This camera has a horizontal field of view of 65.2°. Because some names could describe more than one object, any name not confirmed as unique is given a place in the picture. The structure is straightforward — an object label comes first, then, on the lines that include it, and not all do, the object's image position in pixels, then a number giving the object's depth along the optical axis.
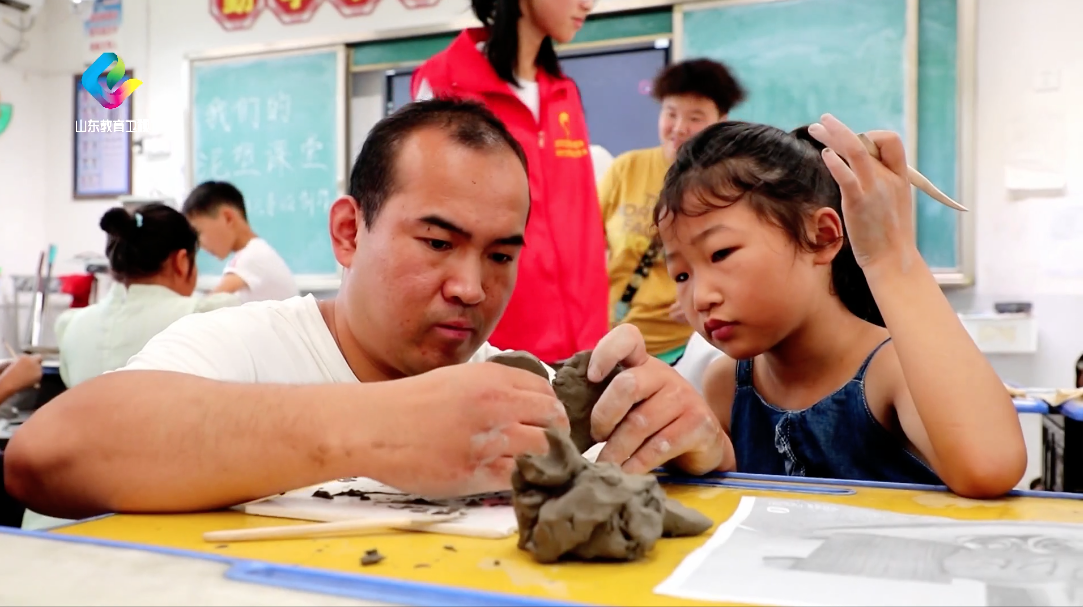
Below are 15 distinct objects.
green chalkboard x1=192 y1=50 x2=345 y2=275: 4.96
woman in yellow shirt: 2.55
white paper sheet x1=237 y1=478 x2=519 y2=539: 0.71
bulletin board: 5.61
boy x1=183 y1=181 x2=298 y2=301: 3.73
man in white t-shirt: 0.81
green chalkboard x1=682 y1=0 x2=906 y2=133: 3.83
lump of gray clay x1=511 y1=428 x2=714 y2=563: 0.62
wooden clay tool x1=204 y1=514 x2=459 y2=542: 0.68
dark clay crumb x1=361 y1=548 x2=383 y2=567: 0.61
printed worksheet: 0.55
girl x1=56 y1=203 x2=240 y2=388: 2.54
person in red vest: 1.97
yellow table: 0.55
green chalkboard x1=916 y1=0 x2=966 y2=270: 3.76
